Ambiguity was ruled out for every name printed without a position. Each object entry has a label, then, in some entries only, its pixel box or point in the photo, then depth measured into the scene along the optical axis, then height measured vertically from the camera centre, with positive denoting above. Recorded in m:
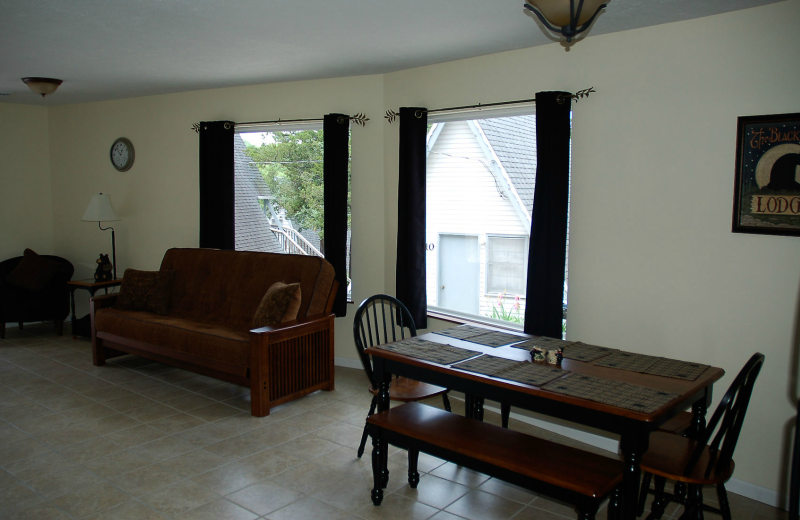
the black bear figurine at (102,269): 5.85 -0.53
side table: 5.65 -0.86
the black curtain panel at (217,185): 5.24 +0.34
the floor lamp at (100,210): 5.73 +0.09
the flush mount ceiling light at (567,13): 1.82 +0.71
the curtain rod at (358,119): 4.66 +0.87
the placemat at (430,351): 2.56 -0.62
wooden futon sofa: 3.81 -0.82
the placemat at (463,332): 3.03 -0.60
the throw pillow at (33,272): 5.83 -0.57
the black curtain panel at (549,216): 3.47 +0.05
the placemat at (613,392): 1.97 -0.63
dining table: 1.97 -0.63
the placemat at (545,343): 2.75 -0.60
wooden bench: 2.01 -0.92
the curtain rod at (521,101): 3.44 +0.83
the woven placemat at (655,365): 2.35 -0.62
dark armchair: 5.70 -0.85
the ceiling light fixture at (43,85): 4.87 +1.17
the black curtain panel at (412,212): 4.25 +0.08
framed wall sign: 2.70 +0.26
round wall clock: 6.05 +0.71
